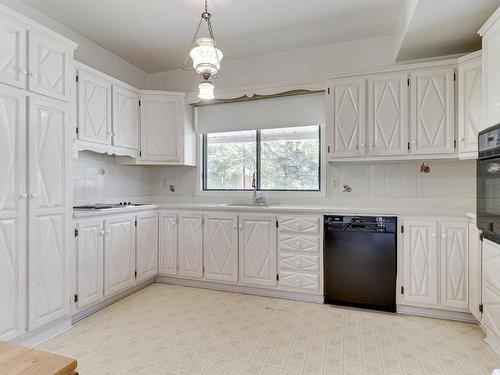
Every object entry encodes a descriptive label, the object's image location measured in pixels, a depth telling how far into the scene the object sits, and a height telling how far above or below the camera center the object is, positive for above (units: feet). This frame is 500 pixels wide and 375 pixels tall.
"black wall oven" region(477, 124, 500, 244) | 6.57 +0.13
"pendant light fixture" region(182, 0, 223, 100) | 6.12 +2.75
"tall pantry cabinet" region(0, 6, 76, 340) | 6.63 +0.35
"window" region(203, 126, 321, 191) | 11.97 +1.28
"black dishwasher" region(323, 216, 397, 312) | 9.21 -2.30
